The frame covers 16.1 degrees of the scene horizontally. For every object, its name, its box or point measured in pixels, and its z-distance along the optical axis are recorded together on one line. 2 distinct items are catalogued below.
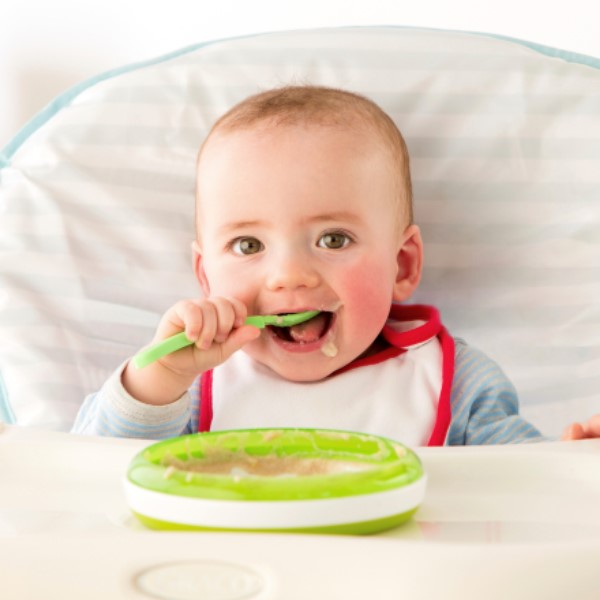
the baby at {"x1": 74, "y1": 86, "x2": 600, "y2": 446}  1.08
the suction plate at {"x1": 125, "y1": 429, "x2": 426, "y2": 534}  0.87
